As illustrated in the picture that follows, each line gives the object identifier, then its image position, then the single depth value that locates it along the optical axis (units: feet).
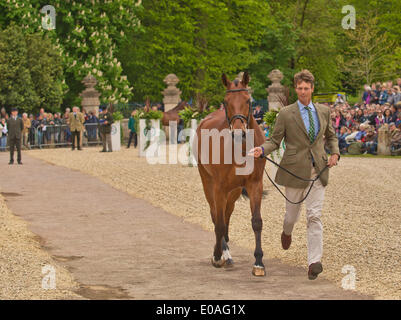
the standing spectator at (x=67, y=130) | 138.41
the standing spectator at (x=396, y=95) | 95.66
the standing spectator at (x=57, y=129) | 136.90
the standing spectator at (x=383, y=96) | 101.04
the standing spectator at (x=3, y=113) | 131.39
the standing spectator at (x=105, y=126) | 118.21
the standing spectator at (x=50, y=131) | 135.95
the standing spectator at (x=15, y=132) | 94.48
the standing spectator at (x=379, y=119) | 94.84
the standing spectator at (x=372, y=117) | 96.89
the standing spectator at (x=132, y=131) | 130.60
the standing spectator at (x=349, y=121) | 101.10
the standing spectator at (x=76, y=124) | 125.49
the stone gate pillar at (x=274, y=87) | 148.87
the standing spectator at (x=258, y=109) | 124.96
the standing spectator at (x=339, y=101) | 115.65
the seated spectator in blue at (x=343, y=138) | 100.42
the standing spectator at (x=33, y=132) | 133.59
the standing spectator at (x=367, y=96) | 107.76
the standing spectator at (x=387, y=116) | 94.12
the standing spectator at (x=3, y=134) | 126.49
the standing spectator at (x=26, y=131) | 129.29
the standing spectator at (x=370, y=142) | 95.96
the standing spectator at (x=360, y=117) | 99.61
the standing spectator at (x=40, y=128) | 134.31
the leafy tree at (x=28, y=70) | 139.44
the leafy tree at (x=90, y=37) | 153.38
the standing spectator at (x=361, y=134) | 96.06
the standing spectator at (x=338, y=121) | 102.08
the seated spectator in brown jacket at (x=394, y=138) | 91.09
